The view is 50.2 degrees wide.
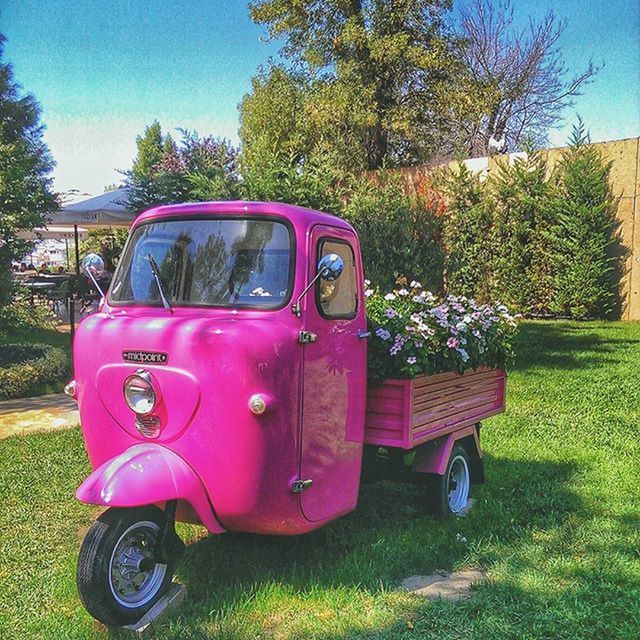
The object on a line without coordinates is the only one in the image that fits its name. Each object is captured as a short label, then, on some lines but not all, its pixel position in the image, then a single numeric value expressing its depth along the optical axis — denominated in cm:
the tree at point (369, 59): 1623
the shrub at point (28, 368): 815
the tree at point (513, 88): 2770
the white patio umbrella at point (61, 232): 1784
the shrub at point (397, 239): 948
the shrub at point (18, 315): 889
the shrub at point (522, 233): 1445
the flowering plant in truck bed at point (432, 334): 420
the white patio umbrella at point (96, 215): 1241
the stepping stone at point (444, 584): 360
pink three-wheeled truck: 323
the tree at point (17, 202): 860
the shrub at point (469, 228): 1520
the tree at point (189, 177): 947
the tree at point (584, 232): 1366
